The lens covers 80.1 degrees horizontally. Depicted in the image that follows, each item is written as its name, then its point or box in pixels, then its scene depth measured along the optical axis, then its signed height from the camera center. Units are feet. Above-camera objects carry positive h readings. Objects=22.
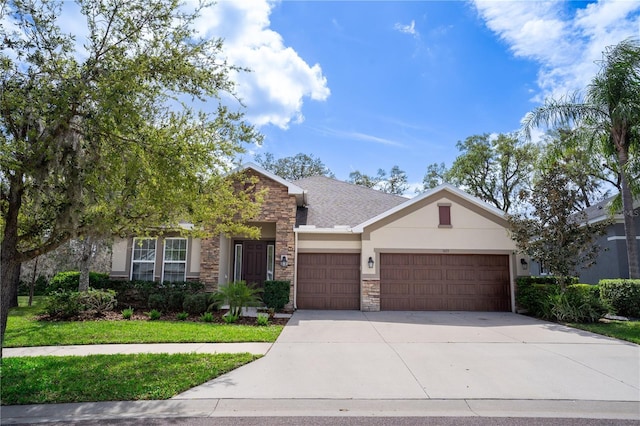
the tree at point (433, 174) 108.99 +25.24
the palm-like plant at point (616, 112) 39.93 +16.98
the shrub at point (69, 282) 44.19 -2.57
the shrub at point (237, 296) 36.94 -3.41
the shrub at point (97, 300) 37.40 -4.04
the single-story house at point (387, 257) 46.09 +0.60
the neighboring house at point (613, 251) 53.83 +1.81
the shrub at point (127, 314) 36.86 -5.17
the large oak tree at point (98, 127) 18.24 +6.72
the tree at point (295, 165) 113.60 +28.67
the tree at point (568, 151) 44.55 +13.83
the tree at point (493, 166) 87.51 +22.93
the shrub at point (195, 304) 40.04 -4.52
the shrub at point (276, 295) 42.78 -3.76
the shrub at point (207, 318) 35.58 -5.30
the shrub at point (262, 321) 34.30 -5.35
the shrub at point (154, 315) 36.70 -5.26
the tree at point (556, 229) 39.29 +3.55
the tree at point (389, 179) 120.26 +26.00
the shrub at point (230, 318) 35.08 -5.30
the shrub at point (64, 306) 36.42 -4.39
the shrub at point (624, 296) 40.16 -3.46
